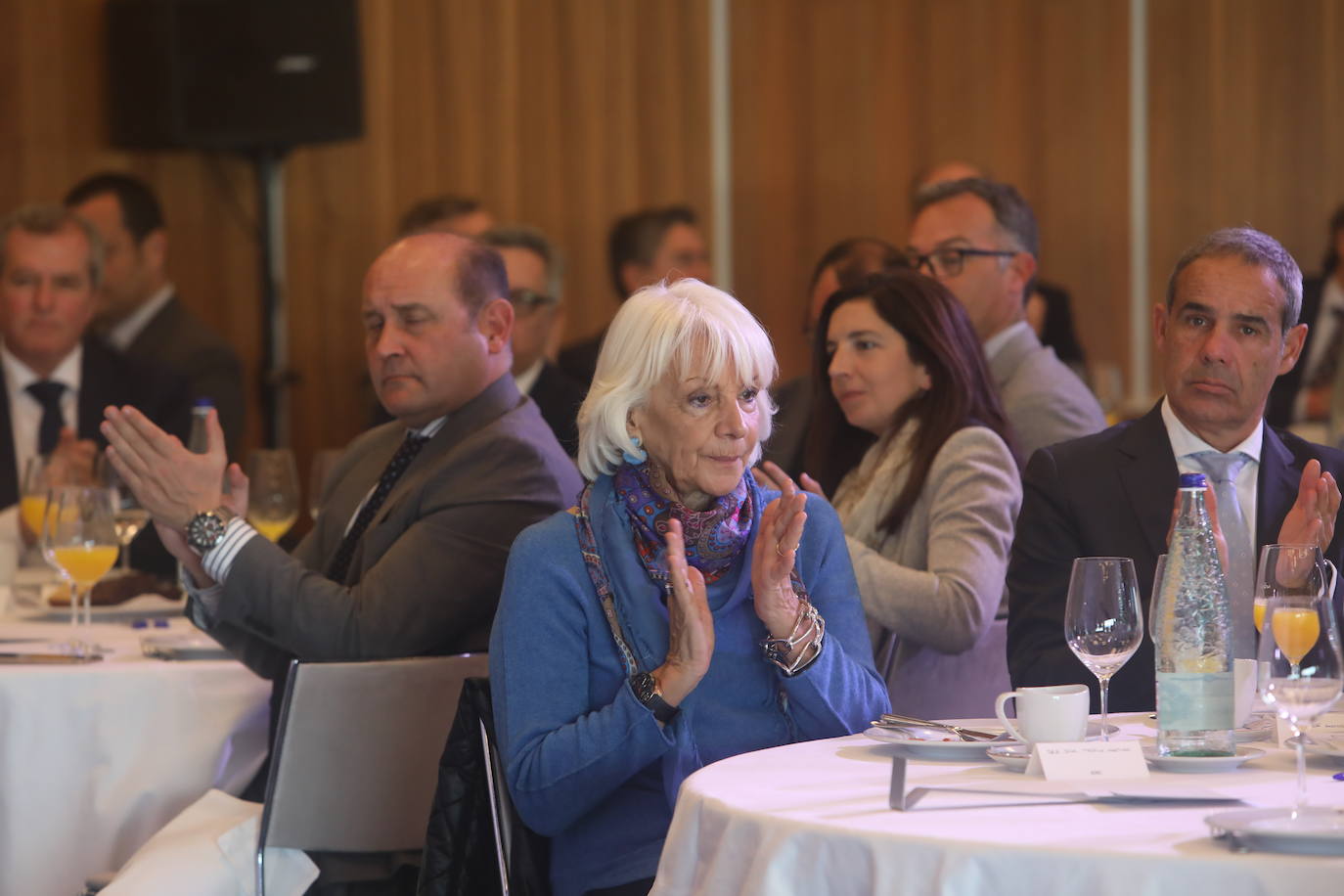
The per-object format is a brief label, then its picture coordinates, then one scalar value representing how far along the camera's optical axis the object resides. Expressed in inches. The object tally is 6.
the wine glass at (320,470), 346.2
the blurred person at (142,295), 490.3
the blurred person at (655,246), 548.7
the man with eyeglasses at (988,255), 353.1
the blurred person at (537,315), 437.7
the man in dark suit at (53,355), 421.4
